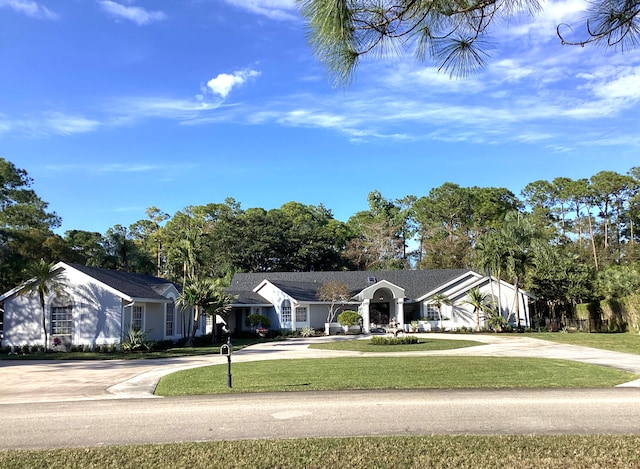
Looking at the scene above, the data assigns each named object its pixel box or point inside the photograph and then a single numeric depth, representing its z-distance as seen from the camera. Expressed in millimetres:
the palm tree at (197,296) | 27281
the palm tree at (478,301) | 36688
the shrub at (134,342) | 23922
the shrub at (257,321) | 35625
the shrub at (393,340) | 25656
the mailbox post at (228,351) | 11859
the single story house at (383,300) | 37500
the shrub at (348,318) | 36219
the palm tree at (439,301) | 38700
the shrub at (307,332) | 35250
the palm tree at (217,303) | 27938
